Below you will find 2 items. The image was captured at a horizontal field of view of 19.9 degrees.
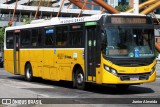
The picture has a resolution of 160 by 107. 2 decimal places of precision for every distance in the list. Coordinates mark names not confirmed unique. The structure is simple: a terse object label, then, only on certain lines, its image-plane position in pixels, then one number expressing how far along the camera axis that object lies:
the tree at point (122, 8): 100.00
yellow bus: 16.09
